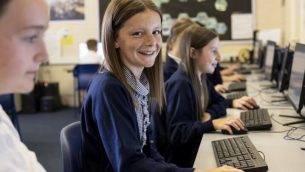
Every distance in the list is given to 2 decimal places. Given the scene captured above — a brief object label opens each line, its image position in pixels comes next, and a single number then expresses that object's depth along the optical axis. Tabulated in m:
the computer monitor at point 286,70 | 2.52
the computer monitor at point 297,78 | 1.89
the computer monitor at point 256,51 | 4.47
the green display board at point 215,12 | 5.59
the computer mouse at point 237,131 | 1.74
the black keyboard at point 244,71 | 4.37
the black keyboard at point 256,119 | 1.79
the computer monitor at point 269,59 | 3.19
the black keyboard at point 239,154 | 1.22
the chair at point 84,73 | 5.14
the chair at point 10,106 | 3.61
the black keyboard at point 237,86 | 3.25
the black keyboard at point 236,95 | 2.75
